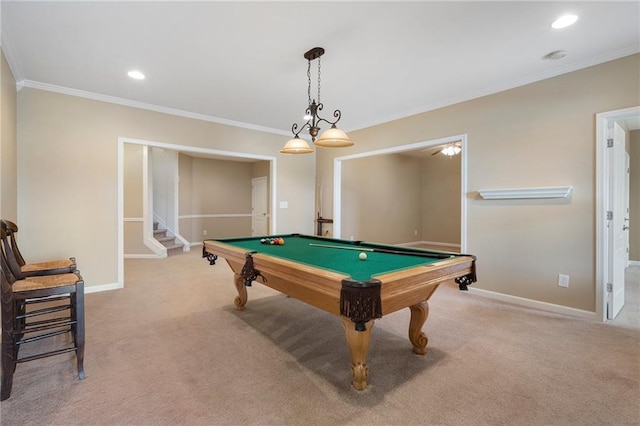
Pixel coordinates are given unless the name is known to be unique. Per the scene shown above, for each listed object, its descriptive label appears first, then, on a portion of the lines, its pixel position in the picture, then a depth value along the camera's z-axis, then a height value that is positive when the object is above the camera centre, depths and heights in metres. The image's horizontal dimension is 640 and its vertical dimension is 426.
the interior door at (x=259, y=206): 8.42 +0.14
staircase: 6.92 -0.77
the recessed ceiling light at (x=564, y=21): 2.19 +1.46
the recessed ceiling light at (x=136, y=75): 3.10 +1.47
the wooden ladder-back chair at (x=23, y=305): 1.69 -0.60
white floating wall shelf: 2.97 +0.21
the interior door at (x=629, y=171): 4.84 +0.69
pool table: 1.45 -0.39
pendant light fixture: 2.54 +0.66
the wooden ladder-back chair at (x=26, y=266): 2.11 -0.45
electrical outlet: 3.01 -0.71
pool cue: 2.21 -0.34
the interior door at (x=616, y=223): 2.83 -0.11
